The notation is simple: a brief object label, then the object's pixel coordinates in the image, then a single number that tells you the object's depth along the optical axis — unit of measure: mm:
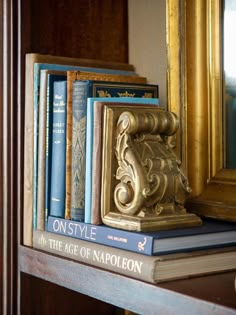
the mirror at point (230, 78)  837
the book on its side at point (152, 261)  687
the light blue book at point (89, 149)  811
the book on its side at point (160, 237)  705
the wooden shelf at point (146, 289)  623
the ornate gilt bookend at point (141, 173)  755
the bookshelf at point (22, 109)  926
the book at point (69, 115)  845
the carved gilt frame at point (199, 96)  854
